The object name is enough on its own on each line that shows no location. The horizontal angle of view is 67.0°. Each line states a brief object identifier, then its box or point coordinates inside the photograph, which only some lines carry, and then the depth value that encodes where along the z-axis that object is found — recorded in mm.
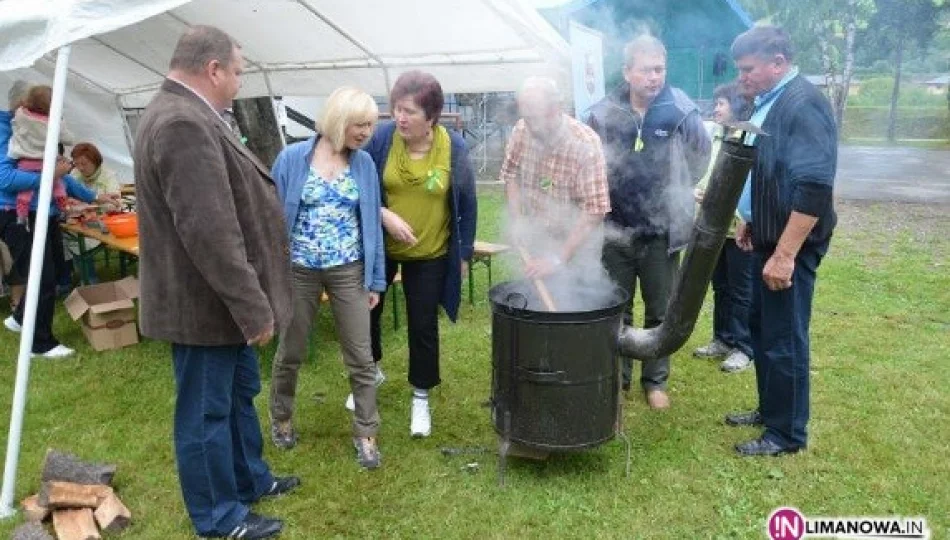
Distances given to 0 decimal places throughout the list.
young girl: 4922
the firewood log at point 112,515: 2961
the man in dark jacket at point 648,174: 3818
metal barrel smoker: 3086
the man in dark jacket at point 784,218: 3041
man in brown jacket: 2303
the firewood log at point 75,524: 2893
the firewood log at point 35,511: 3004
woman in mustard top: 3361
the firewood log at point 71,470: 3180
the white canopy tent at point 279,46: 3051
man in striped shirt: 3527
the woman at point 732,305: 4758
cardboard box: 5277
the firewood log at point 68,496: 3012
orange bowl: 5574
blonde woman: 3188
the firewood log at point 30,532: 2801
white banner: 6137
